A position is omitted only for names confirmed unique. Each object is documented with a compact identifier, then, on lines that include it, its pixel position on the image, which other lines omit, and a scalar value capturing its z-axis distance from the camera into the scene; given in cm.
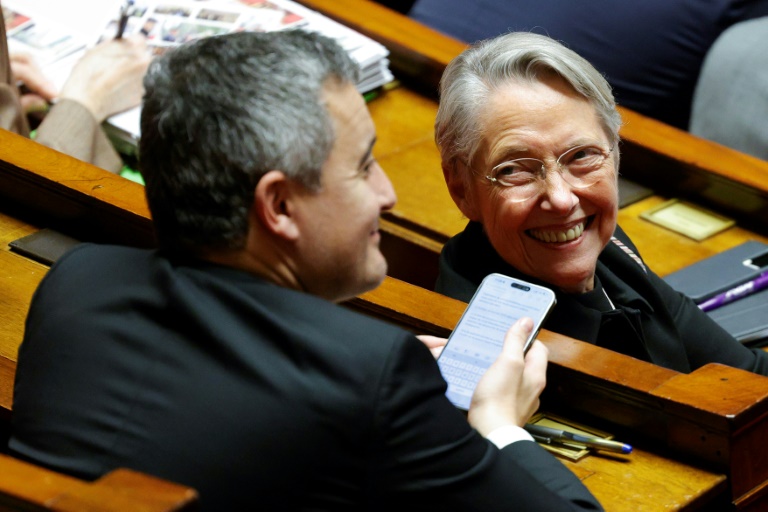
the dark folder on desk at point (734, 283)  466
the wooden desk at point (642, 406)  413
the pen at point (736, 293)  472
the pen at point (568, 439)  416
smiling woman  438
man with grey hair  389
